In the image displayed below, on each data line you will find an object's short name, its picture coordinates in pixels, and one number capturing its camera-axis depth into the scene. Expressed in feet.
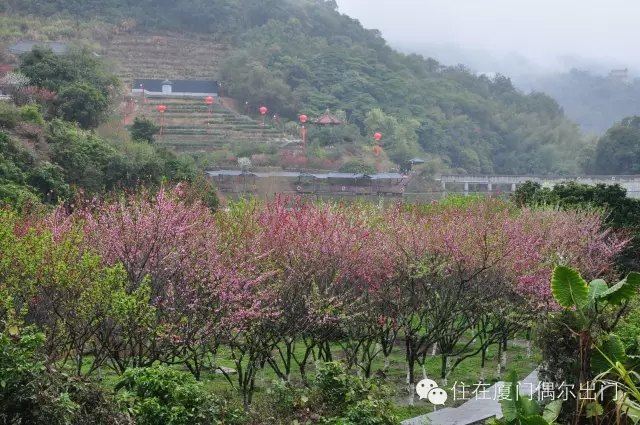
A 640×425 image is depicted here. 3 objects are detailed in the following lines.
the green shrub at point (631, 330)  44.65
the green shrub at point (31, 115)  118.32
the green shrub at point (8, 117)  113.29
